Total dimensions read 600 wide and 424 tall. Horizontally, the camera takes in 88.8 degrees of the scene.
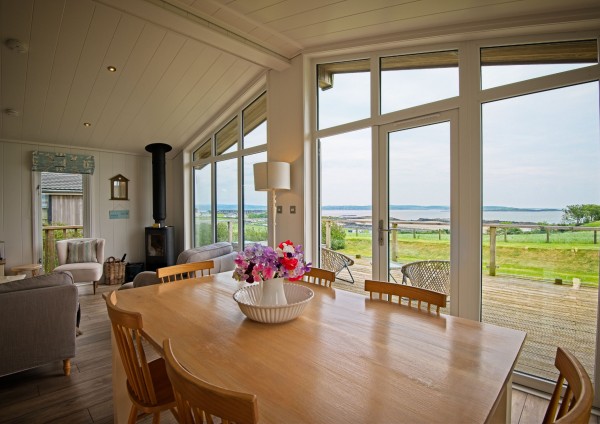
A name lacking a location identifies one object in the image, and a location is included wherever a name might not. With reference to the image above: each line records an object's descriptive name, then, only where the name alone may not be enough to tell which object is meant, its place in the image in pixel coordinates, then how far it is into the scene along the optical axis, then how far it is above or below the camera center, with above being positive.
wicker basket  5.39 -1.08
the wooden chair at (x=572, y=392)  0.62 -0.44
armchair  4.77 -0.80
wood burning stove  5.84 -0.33
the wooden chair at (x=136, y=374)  1.23 -0.72
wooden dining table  0.81 -0.52
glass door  2.69 +0.06
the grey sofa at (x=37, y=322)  2.13 -0.81
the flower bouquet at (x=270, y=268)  1.41 -0.28
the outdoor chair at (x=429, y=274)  2.69 -0.62
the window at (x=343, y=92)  3.29 +1.32
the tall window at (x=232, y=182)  4.68 +0.49
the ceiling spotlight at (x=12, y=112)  4.16 +1.36
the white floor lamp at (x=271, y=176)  3.57 +0.39
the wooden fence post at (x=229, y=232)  5.25 -0.40
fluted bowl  1.35 -0.46
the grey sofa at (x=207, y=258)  3.23 -0.59
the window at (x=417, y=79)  2.68 +1.20
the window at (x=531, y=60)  2.10 +1.07
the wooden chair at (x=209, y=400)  0.65 -0.43
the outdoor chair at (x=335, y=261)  3.42 -0.62
